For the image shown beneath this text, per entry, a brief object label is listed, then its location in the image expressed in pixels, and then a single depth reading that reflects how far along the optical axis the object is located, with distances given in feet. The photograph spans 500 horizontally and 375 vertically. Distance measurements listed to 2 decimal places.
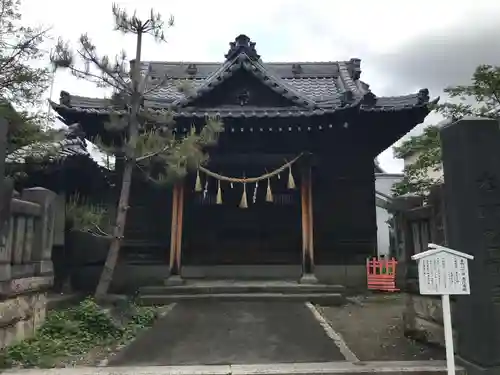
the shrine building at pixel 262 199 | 40.01
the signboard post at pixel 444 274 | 12.75
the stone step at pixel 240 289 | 34.12
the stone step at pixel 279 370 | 14.84
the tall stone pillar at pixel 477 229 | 14.57
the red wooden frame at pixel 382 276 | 38.42
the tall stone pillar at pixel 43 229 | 20.04
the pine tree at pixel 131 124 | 24.09
